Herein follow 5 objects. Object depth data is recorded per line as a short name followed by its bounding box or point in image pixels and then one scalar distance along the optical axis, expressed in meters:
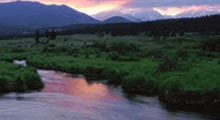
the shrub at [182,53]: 66.59
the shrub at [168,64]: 41.62
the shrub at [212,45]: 78.38
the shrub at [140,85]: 33.38
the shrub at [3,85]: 31.69
